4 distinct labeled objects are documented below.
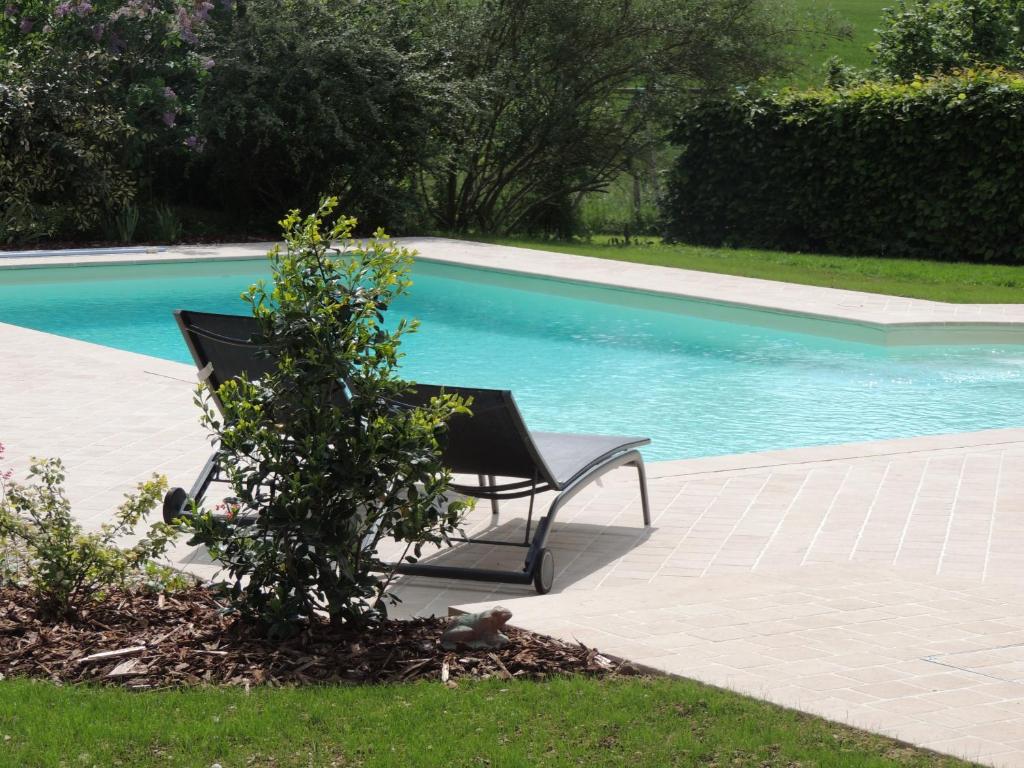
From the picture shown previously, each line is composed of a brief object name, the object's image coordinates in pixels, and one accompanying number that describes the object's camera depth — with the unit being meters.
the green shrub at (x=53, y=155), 17.33
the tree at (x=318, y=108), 18.41
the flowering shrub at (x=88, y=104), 17.44
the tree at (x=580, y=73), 19.94
